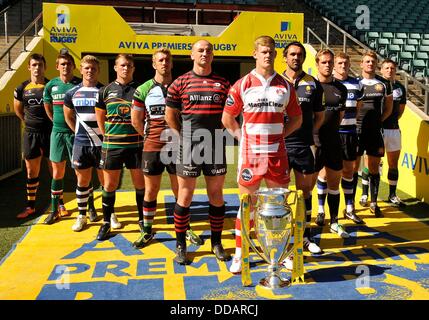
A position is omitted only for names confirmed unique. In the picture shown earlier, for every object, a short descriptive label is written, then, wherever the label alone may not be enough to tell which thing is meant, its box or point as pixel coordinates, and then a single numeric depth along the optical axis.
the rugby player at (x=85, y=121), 4.99
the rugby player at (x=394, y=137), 6.42
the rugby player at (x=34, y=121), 5.73
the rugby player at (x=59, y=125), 5.34
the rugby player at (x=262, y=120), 3.72
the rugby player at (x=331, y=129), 4.84
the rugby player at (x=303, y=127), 4.31
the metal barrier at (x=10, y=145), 8.12
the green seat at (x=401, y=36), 14.81
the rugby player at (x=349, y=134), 5.21
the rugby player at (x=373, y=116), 5.79
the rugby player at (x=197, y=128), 3.96
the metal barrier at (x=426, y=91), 7.39
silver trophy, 3.33
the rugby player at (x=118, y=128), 4.67
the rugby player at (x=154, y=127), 4.39
